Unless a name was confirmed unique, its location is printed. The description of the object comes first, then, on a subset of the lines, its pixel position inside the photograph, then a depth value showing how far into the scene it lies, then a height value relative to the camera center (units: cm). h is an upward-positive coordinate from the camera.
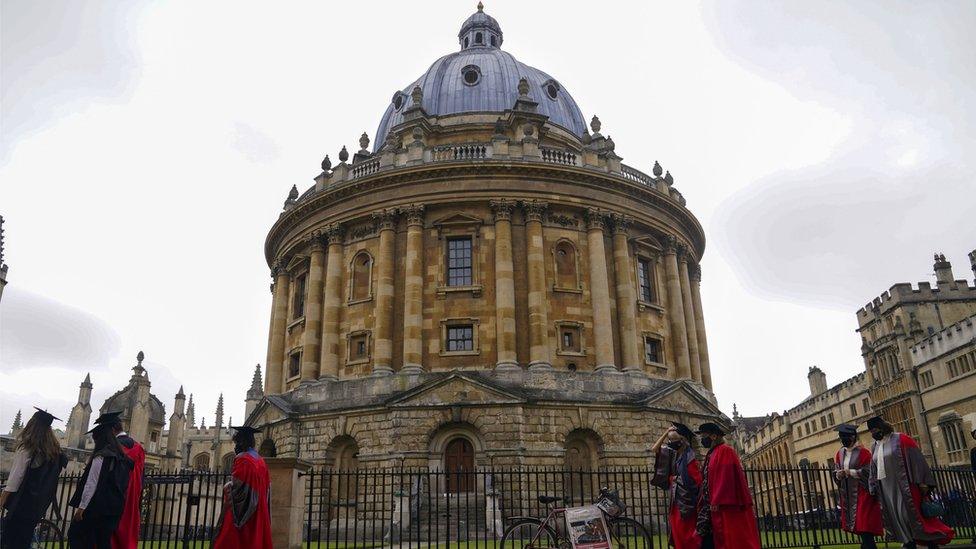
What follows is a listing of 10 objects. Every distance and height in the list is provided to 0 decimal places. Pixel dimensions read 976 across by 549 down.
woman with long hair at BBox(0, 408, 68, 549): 845 +42
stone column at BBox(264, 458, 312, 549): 1316 +22
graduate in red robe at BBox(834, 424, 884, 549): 1027 +5
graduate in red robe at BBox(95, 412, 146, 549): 846 +26
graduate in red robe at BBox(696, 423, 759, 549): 831 -11
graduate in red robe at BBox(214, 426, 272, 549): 861 +2
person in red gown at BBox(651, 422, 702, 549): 904 +26
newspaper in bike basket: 1058 -38
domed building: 2614 +801
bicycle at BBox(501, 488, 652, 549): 1095 -29
